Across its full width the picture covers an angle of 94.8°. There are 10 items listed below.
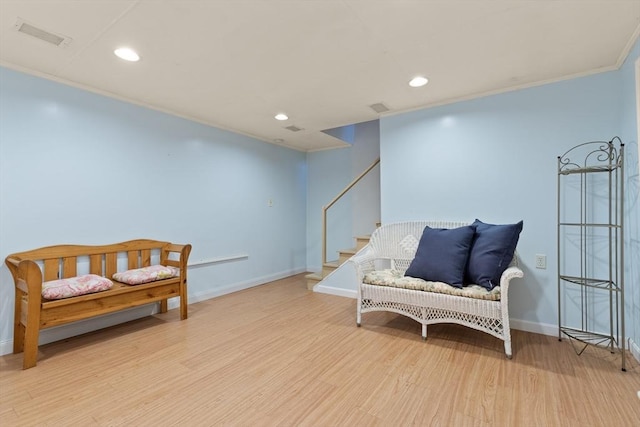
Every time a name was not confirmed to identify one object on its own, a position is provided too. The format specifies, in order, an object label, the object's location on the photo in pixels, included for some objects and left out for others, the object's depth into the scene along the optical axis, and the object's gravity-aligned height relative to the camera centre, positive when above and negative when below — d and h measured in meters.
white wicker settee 2.19 -0.64
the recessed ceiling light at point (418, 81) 2.57 +1.19
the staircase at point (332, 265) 3.93 -0.71
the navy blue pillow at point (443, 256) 2.44 -0.36
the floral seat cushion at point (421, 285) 2.23 -0.59
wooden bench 2.04 -0.57
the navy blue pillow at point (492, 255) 2.31 -0.32
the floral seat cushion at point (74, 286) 2.16 -0.57
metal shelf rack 2.26 -0.23
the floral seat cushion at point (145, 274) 2.62 -0.57
